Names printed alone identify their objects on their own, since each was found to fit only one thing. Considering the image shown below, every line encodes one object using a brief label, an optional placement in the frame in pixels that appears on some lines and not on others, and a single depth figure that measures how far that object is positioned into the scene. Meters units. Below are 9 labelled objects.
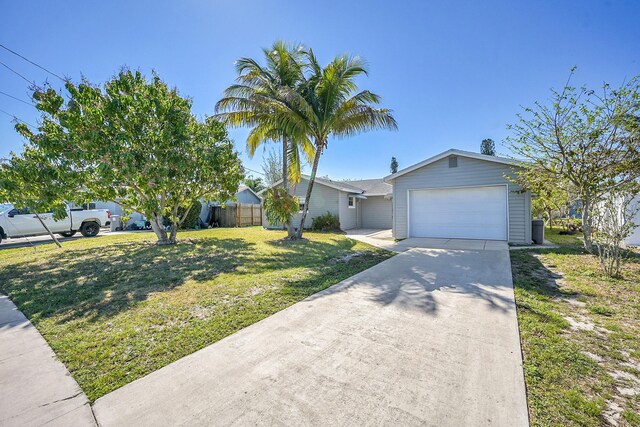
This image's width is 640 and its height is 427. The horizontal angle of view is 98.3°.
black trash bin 10.37
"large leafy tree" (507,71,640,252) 6.87
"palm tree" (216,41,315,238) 11.31
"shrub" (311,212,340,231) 15.89
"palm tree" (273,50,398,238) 10.13
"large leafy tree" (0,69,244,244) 7.89
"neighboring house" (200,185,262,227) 21.00
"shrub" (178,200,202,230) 18.23
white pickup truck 12.60
